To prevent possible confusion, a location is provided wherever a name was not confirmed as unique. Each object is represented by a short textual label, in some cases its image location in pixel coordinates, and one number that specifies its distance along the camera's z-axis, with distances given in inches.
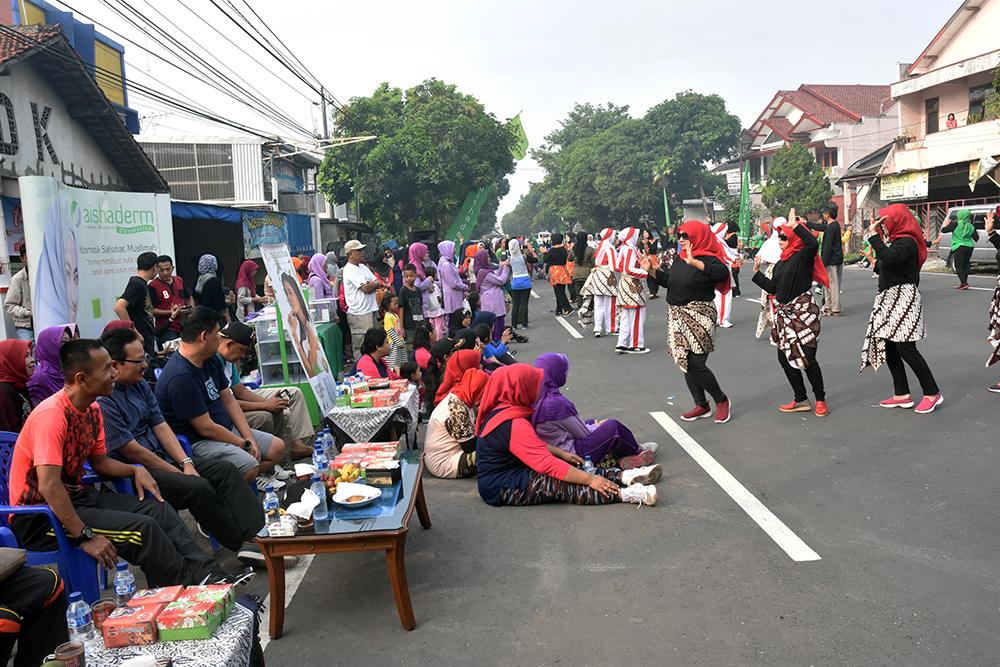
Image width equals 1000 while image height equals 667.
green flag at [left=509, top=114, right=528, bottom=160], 1407.5
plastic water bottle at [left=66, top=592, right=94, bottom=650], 122.3
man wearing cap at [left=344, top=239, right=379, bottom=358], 431.2
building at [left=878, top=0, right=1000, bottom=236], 1099.9
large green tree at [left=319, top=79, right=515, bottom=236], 1245.1
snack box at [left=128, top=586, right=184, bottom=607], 124.5
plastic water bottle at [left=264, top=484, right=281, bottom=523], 157.1
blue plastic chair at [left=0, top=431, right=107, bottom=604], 152.0
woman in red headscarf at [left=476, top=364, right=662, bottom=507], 206.4
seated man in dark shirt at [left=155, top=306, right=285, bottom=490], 207.9
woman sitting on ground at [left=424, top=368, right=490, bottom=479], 248.4
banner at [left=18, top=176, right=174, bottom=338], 293.4
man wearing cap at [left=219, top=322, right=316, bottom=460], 244.1
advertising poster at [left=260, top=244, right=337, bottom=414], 299.7
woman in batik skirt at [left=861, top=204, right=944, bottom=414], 274.2
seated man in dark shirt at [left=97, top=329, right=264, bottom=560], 180.7
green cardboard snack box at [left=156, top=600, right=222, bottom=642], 118.3
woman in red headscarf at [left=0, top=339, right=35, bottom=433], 181.2
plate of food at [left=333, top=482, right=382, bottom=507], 168.2
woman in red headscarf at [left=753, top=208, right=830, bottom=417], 285.0
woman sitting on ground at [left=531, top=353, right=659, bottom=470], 233.5
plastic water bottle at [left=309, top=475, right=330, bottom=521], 162.6
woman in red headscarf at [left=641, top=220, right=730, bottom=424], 284.2
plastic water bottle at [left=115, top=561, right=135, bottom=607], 136.9
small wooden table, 151.7
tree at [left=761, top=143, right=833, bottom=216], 1417.3
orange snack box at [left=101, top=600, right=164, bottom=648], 118.3
